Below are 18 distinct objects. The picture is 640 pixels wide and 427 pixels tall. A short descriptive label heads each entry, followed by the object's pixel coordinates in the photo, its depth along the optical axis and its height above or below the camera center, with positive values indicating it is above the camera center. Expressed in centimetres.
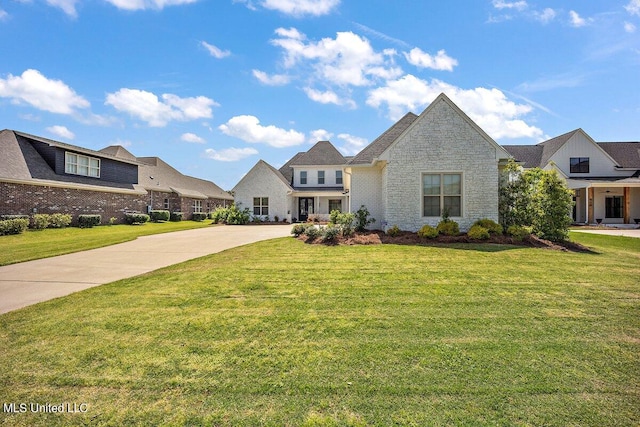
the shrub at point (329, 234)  1233 -93
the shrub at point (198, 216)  3480 -50
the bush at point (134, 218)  2580 -55
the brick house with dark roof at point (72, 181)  1858 +234
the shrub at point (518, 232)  1155 -80
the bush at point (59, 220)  1945 -56
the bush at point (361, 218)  1477 -31
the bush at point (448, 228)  1237 -68
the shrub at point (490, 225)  1223 -55
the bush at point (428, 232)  1206 -83
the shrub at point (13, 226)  1614 -78
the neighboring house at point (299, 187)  2834 +246
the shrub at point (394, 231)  1297 -85
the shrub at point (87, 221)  2131 -66
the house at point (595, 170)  2467 +388
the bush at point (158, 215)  2906 -32
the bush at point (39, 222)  1839 -64
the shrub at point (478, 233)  1173 -84
